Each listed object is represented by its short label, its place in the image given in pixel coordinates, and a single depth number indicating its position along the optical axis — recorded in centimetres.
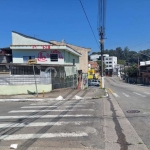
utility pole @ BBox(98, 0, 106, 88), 2683
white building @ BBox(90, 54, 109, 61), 15168
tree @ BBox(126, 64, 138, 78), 7362
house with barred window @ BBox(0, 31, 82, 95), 1888
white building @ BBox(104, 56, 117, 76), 13769
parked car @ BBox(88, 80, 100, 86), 4594
